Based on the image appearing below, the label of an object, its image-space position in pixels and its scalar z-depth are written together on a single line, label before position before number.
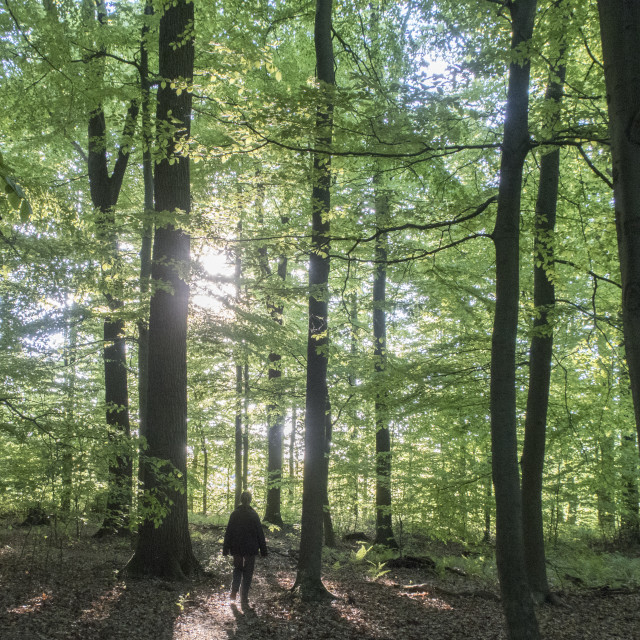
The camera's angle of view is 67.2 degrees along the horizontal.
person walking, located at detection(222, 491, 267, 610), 7.05
